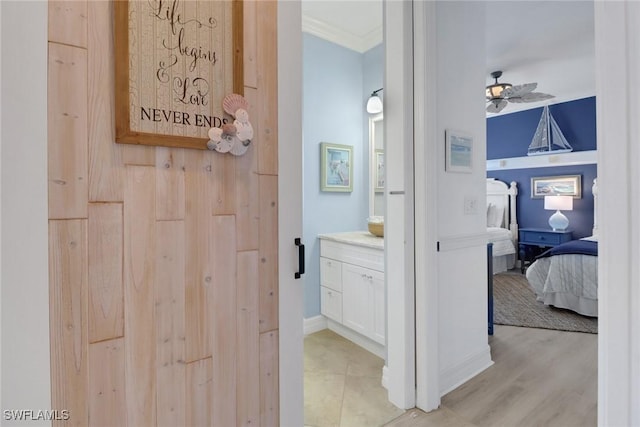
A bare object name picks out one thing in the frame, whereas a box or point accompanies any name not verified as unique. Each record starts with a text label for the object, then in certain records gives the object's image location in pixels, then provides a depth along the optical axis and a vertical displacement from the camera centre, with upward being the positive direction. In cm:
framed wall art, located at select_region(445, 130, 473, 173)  214 +37
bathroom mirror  336 +46
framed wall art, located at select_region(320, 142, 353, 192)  316 +40
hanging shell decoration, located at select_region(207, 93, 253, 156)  104 +25
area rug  324 -115
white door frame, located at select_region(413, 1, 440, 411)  190 +2
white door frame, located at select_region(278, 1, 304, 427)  120 +1
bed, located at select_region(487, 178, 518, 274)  575 -26
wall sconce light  323 +101
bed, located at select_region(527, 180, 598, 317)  338 -76
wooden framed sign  91 +42
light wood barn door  85 -14
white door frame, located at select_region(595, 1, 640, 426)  96 +0
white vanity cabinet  255 -64
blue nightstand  562 -60
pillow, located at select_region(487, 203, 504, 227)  651 -17
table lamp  565 -3
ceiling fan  409 +141
